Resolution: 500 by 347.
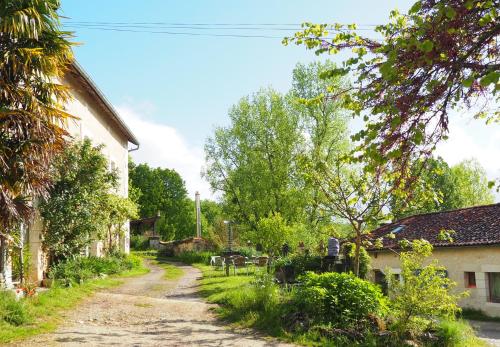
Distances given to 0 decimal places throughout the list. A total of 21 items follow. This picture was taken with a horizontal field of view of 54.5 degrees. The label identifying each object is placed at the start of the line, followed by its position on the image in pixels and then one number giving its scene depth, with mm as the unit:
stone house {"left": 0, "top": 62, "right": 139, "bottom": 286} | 13648
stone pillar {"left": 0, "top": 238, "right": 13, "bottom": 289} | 10758
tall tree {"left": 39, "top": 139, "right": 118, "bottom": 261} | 14039
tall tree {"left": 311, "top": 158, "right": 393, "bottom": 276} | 12148
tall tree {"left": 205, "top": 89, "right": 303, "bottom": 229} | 29719
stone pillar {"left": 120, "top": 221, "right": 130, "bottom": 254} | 24047
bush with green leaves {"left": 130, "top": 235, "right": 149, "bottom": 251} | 43000
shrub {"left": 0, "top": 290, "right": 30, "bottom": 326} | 8977
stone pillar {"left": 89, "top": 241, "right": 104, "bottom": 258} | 19391
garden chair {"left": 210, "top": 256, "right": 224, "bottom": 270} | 24878
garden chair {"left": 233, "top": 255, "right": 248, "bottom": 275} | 21430
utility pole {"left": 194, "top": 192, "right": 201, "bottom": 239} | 47250
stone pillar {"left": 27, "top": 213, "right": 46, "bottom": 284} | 13203
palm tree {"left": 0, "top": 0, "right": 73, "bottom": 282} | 8992
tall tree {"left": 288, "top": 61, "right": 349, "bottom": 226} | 29500
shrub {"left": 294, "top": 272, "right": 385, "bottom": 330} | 9591
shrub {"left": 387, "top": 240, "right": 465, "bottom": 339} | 9203
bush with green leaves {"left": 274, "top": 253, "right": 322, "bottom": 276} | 15625
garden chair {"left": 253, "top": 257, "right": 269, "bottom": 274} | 22047
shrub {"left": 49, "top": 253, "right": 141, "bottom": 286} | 13805
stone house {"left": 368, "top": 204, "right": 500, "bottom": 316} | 17500
